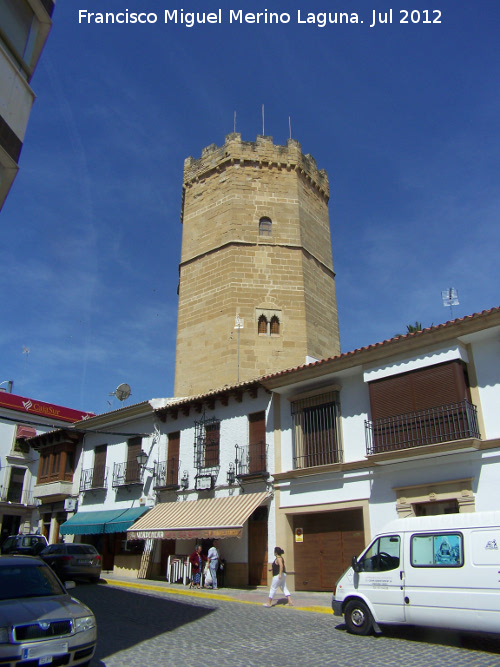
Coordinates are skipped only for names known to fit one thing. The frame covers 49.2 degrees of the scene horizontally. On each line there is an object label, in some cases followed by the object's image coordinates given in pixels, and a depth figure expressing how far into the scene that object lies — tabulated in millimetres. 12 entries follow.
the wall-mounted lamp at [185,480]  18694
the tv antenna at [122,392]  25281
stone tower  23328
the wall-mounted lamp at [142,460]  20305
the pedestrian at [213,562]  15734
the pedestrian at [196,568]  15961
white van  7867
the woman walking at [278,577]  12258
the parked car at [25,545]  20895
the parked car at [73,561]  16547
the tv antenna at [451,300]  16844
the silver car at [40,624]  5836
